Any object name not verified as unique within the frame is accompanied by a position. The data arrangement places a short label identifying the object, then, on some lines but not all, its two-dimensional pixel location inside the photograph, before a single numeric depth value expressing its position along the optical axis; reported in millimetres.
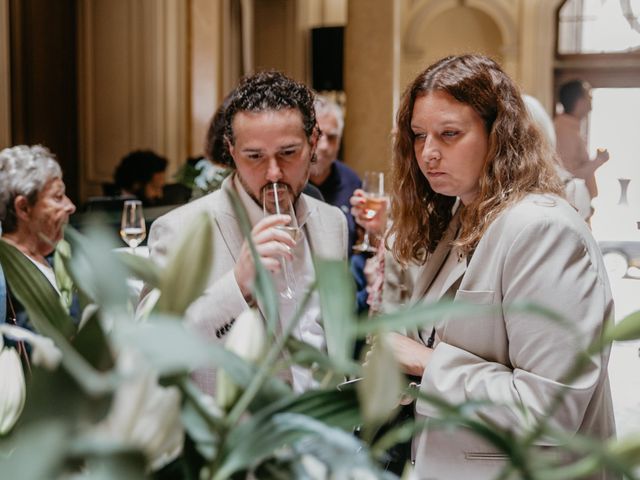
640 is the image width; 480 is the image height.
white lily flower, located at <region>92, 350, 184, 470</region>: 566
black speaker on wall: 11055
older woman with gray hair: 2834
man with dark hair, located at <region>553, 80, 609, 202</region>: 5035
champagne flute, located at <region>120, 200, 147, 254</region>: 3291
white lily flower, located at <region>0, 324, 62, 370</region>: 651
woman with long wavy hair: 1394
